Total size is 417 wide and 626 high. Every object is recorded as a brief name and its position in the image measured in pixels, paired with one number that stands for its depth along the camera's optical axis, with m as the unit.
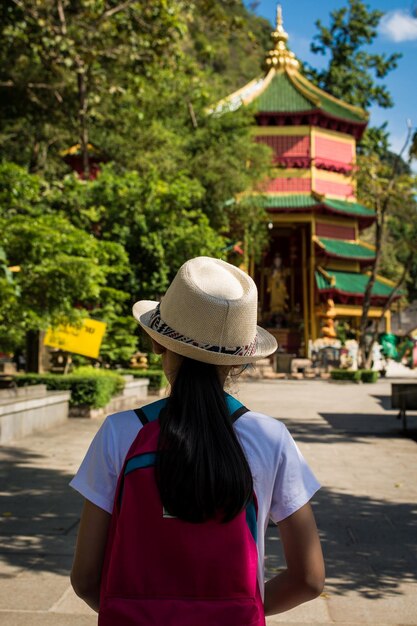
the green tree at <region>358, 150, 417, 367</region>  34.47
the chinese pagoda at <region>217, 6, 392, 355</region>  44.56
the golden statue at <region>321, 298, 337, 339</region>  43.34
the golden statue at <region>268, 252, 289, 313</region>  48.66
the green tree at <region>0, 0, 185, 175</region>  20.53
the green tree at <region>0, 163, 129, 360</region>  13.62
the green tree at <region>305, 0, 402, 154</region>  62.75
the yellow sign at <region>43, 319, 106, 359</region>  16.56
